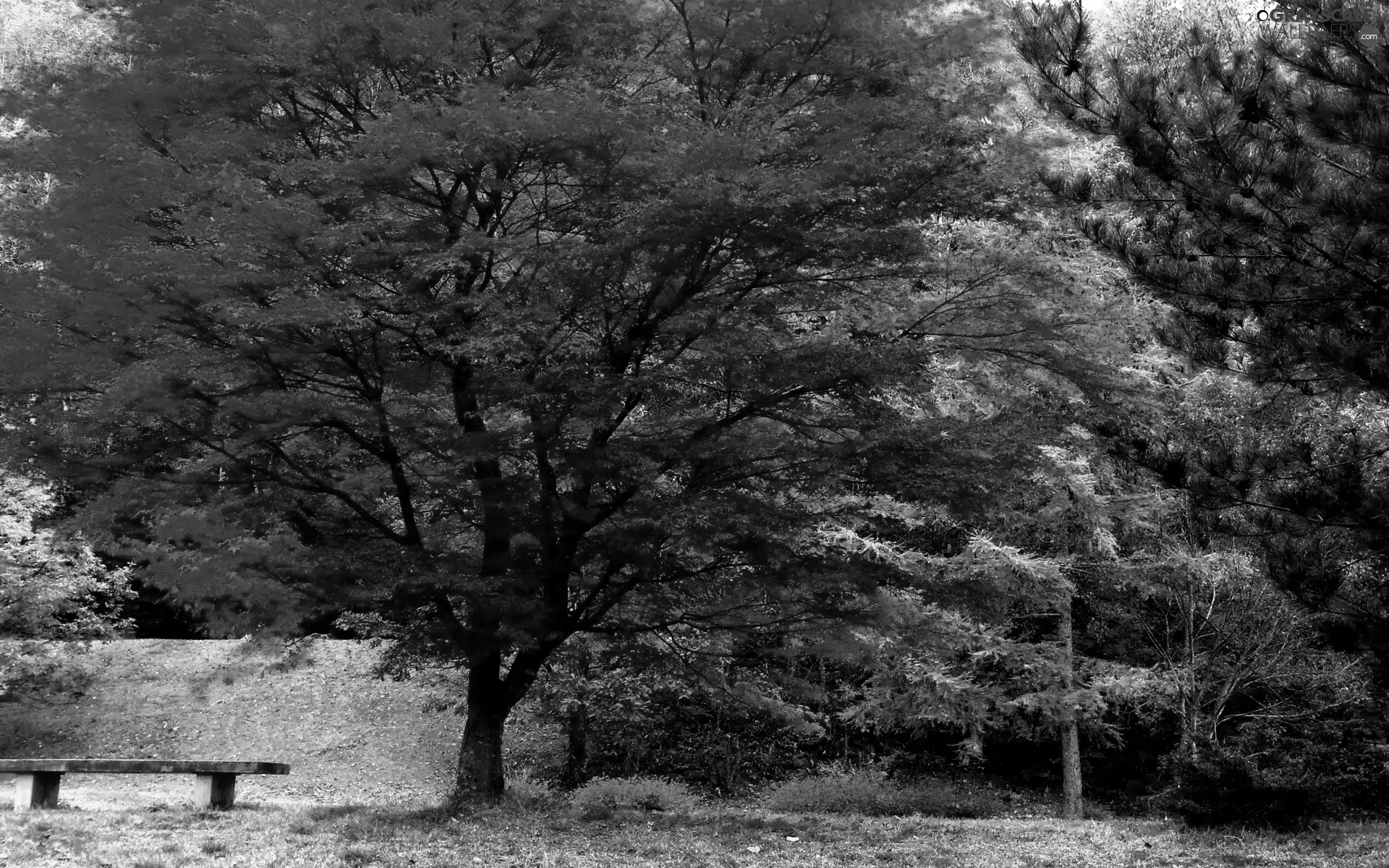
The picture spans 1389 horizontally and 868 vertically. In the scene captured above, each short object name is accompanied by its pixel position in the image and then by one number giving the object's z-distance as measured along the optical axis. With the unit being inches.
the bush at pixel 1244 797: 426.9
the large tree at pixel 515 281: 314.7
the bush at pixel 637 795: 622.8
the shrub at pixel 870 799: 685.9
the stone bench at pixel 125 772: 431.8
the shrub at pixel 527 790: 453.7
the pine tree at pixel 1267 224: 241.9
